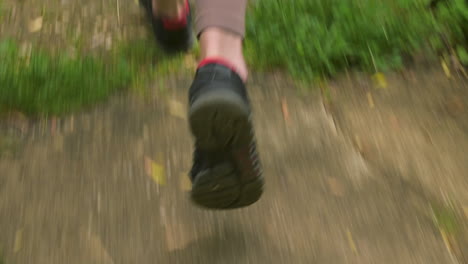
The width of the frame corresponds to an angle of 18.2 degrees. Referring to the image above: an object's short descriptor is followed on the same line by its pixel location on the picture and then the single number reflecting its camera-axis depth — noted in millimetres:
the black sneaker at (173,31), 2372
